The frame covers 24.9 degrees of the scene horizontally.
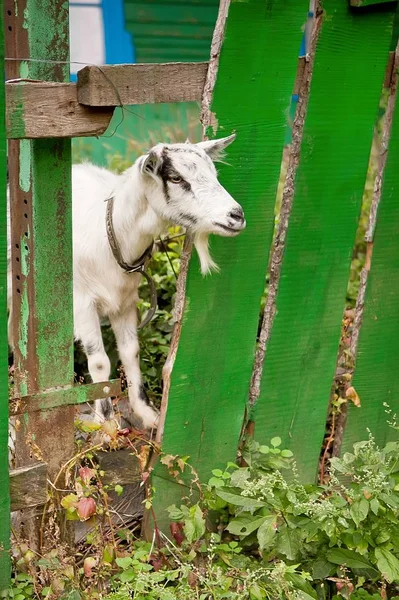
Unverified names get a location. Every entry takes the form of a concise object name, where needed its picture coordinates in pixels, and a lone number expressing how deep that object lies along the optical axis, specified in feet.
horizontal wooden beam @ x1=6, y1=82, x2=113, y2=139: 9.54
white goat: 11.48
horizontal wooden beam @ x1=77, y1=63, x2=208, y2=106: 9.82
